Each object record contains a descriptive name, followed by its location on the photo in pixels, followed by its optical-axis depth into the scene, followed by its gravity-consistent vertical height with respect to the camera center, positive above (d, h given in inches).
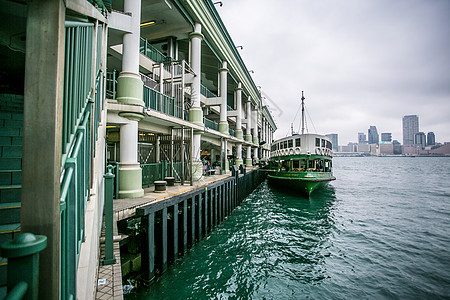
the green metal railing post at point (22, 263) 37.1 -18.6
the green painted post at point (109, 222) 175.2 -52.8
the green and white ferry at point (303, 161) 832.9 -15.4
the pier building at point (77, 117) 49.9 +23.9
